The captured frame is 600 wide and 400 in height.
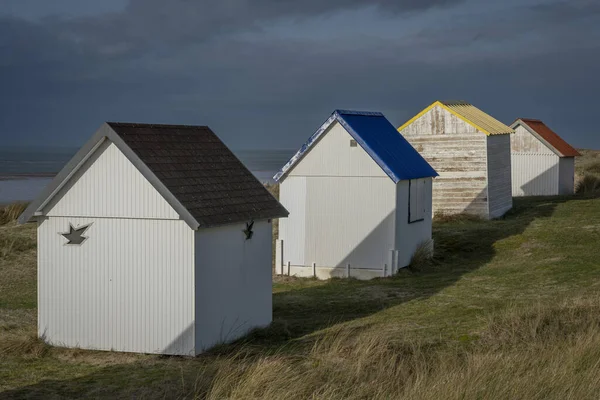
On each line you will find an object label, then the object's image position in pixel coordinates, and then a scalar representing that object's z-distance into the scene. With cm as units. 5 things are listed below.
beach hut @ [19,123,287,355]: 1487
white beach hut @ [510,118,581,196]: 4403
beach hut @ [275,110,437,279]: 2402
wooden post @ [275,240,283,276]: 2478
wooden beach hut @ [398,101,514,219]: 3369
